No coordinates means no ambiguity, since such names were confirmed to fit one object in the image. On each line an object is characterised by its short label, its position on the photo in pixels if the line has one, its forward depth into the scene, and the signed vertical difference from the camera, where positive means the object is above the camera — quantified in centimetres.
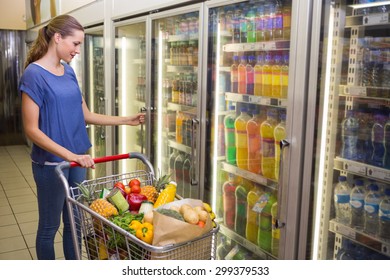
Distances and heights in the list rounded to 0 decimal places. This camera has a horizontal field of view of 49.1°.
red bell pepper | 196 -57
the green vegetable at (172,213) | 166 -54
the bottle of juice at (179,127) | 359 -43
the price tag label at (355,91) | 192 -6
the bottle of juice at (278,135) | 254 -35
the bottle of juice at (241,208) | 295 -91
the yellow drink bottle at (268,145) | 262 -43
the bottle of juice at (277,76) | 252 +0
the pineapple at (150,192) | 204 -56
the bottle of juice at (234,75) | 288 +0
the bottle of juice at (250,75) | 276 +1
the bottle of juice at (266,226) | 269 -95
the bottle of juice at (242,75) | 282 +0
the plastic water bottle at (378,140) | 204 -30
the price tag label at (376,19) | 184 +25
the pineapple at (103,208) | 183 -57
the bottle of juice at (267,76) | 260 +0
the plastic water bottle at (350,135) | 212 -29
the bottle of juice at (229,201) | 304 -89
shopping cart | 161 -67
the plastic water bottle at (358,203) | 215 -63
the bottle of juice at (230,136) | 297 -42
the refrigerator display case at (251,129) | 225 -34
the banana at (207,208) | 181 -56
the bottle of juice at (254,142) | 277 -43
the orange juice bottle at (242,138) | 288 -42
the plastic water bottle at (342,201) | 218 -63
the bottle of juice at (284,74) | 247 +1
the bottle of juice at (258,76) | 268 +0
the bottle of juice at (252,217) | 282 -93
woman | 244 -21
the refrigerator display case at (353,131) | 197 -26
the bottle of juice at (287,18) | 245 +33
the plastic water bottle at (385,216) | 204 -66
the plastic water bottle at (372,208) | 209 -64
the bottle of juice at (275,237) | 260 -98
